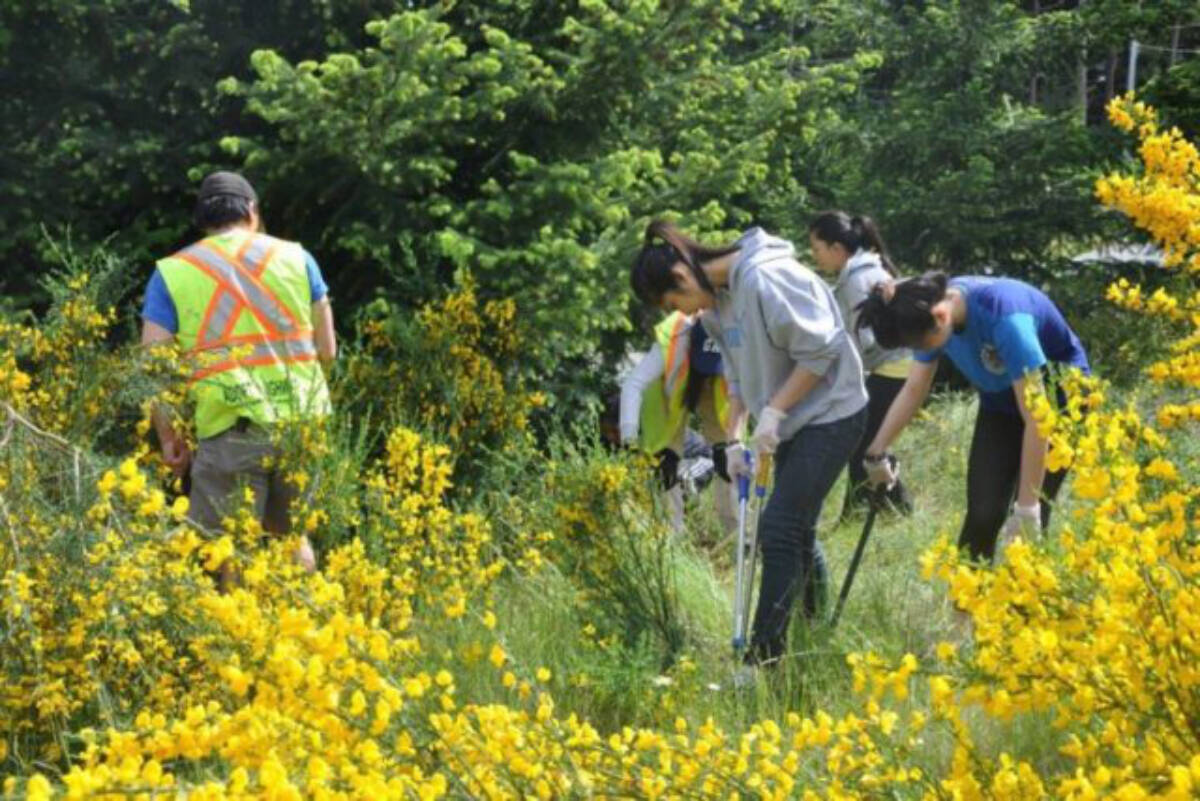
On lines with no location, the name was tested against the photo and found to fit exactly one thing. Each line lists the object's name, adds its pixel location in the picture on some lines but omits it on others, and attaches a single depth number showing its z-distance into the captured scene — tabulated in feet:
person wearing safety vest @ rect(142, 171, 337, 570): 25.50
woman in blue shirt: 24.40
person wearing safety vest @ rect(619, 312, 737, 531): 35.04
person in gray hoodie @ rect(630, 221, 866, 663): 24.34
